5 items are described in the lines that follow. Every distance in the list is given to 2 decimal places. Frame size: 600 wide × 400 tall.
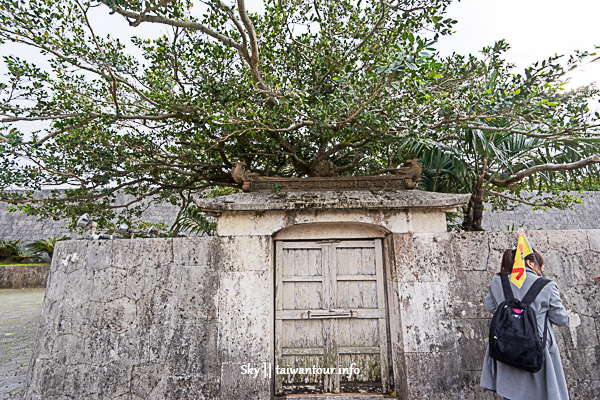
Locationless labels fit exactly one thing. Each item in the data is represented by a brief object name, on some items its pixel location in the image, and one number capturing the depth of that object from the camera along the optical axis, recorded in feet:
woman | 8.48
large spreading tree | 12.00
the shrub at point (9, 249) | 45.21
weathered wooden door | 12.66
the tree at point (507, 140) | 11.53
